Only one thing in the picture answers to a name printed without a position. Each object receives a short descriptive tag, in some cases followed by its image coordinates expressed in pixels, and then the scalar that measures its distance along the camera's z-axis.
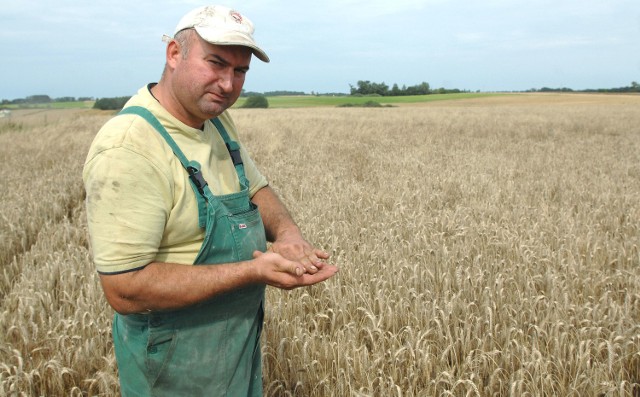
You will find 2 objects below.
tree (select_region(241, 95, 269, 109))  57.12
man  1.31
